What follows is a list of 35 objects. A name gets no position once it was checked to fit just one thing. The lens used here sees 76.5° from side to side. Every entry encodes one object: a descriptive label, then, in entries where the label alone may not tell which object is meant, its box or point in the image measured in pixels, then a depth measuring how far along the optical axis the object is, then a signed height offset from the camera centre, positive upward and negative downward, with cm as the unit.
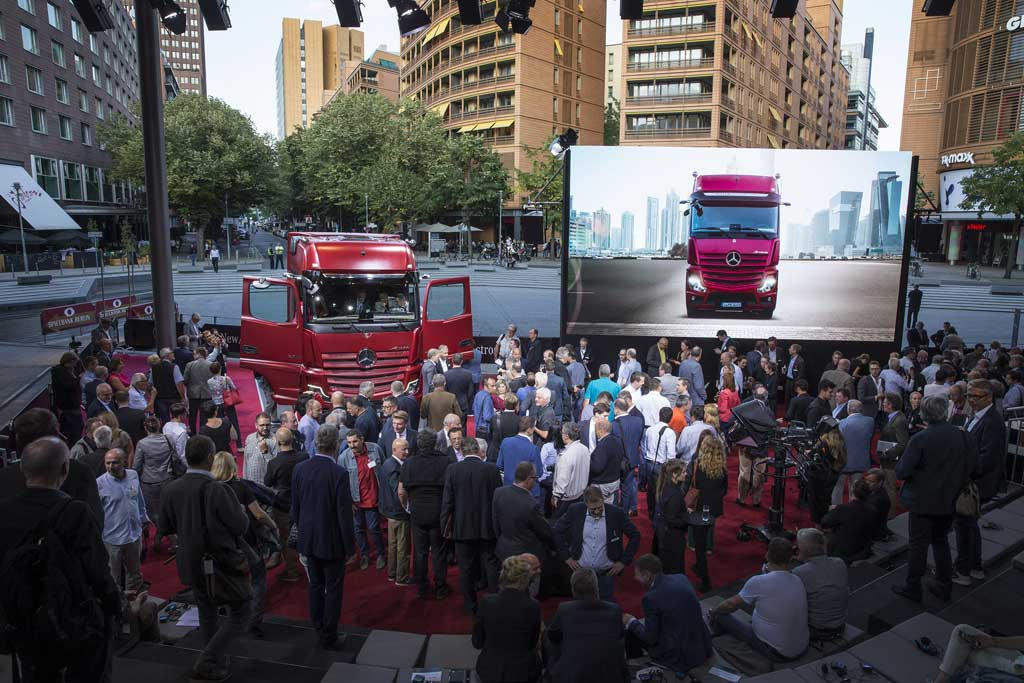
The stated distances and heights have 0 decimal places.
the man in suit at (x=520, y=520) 539 -226
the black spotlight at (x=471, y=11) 1053 +381
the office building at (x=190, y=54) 15575 +4582
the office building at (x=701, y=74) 5044 +1415
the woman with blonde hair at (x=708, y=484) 655 -239
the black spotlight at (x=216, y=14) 1058 +370
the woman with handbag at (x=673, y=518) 609 -251
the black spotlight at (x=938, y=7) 883 +338
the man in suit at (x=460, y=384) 992 -210
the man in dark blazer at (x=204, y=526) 445 -196
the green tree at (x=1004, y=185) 3456 +374
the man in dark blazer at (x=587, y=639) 382 -233
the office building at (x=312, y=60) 16150 +4703
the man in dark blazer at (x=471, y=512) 570 -233
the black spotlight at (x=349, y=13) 1053 +375
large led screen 1349 +38
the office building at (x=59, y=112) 3372 +735
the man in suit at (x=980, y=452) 600 -185
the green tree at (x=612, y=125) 7696 +1474
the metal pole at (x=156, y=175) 1195 +122
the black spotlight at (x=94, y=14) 1102 +385
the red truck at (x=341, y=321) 1084 -134
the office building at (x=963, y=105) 4275 +1088
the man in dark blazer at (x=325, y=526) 498 -216
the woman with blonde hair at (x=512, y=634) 394 -236
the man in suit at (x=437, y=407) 845 -211
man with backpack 316 -167
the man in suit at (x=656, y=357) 1279 -213
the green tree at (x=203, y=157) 4438 +577
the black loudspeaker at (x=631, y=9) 995 +366
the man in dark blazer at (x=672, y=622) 452 -259
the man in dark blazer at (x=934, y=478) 552 -190
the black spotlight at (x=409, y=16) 1095 +386
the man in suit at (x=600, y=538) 553 -247
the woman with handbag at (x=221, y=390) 985 -226
